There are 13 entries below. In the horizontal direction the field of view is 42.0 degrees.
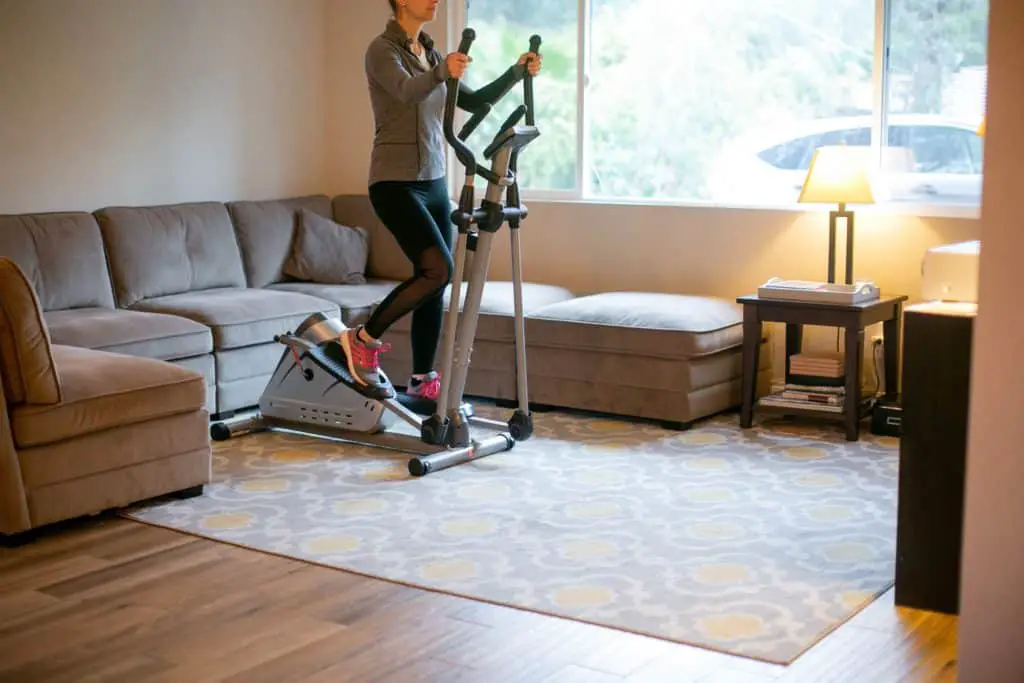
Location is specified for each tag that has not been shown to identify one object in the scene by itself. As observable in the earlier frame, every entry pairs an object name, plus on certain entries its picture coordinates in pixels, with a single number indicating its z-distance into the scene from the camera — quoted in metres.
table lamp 5.38
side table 5.23
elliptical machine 4.70
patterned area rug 3.45
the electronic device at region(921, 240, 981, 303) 3.66
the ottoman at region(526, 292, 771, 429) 5.41
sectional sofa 5.40
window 5.56
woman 4.85
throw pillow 6.50
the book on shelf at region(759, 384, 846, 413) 5.41
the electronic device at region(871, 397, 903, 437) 5.32
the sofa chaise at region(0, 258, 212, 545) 3.91
